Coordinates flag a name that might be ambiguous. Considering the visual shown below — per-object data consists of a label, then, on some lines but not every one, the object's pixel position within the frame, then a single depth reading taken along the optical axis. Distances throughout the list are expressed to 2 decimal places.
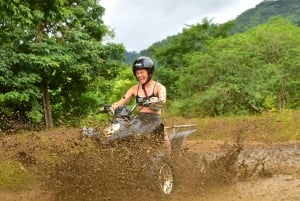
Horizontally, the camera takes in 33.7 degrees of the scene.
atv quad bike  5.99
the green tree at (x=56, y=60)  16.66
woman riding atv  6.37
